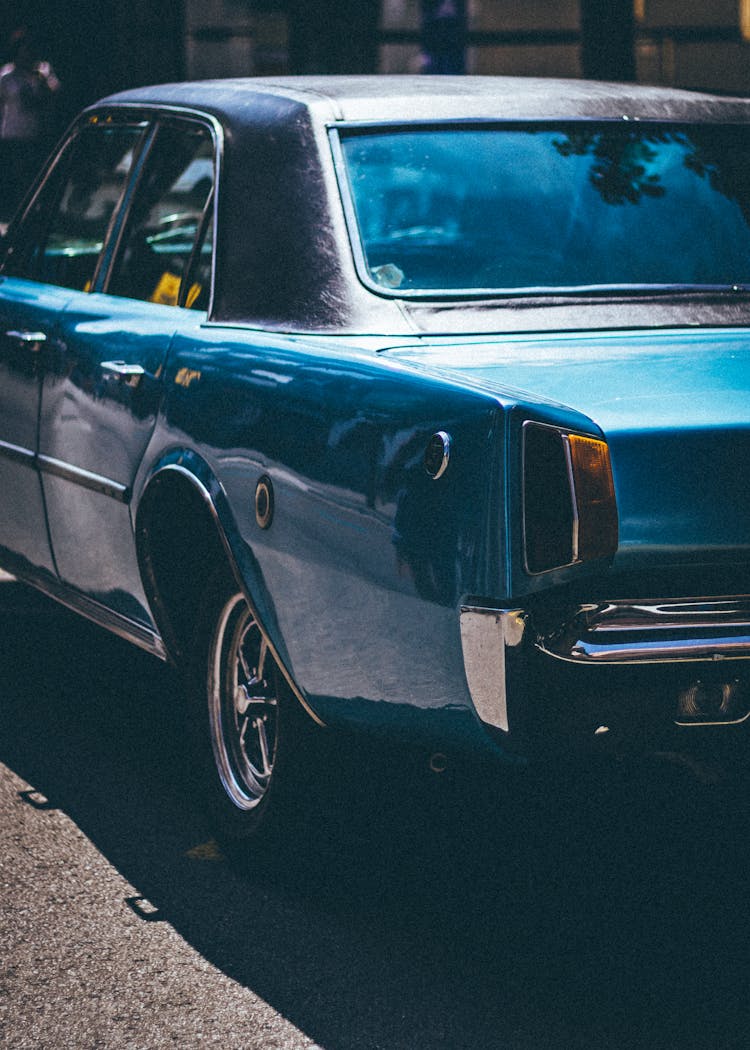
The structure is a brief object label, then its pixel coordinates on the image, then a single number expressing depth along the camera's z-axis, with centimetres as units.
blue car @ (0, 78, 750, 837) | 309
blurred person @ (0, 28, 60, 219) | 1791
